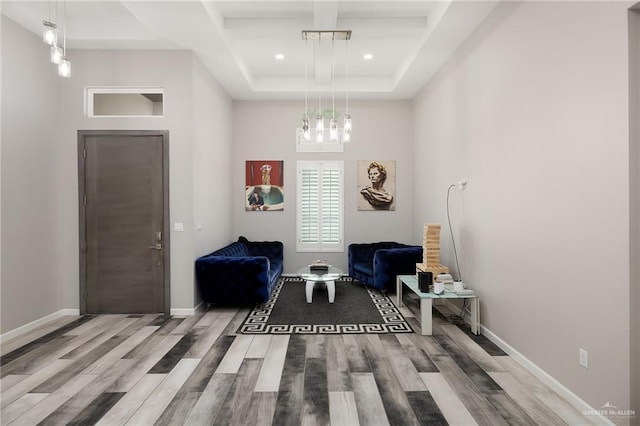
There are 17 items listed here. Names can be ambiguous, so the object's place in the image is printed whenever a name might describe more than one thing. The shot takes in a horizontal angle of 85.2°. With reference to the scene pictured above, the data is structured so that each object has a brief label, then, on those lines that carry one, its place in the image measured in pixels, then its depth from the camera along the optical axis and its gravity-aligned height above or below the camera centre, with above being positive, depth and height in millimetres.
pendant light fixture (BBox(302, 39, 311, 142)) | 4297 +2195
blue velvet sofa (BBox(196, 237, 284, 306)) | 4602 -863
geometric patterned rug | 4000 -1315
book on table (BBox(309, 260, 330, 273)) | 5395 -851
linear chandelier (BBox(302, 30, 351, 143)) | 4205 +2206
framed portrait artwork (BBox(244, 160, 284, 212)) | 6805 +469
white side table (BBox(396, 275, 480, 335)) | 3787 -1055
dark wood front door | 4473 -35
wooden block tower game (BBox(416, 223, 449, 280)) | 4488 -452
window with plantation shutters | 6836 +165
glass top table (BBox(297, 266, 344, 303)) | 4973 -957
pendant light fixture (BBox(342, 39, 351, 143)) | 4164 +2163
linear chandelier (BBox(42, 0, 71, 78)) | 2664 +1317
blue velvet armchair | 5441 -821
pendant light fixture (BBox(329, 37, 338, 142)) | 4242 +2257
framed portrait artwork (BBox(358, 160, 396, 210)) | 6863 +567
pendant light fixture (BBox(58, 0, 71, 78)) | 2782 +1193
